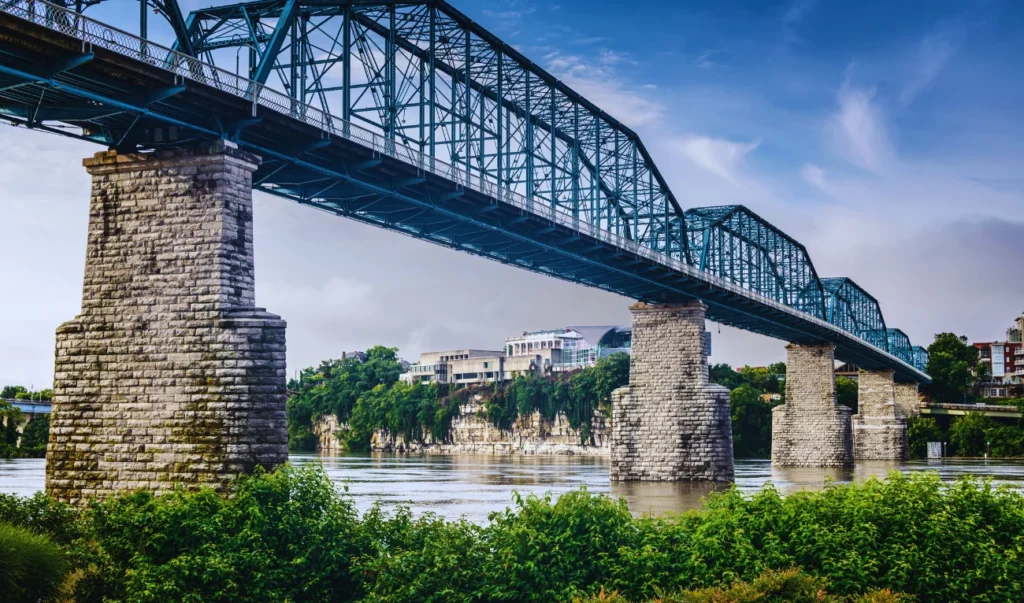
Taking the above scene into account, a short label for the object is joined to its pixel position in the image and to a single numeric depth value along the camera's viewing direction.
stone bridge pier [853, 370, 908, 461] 118.25
